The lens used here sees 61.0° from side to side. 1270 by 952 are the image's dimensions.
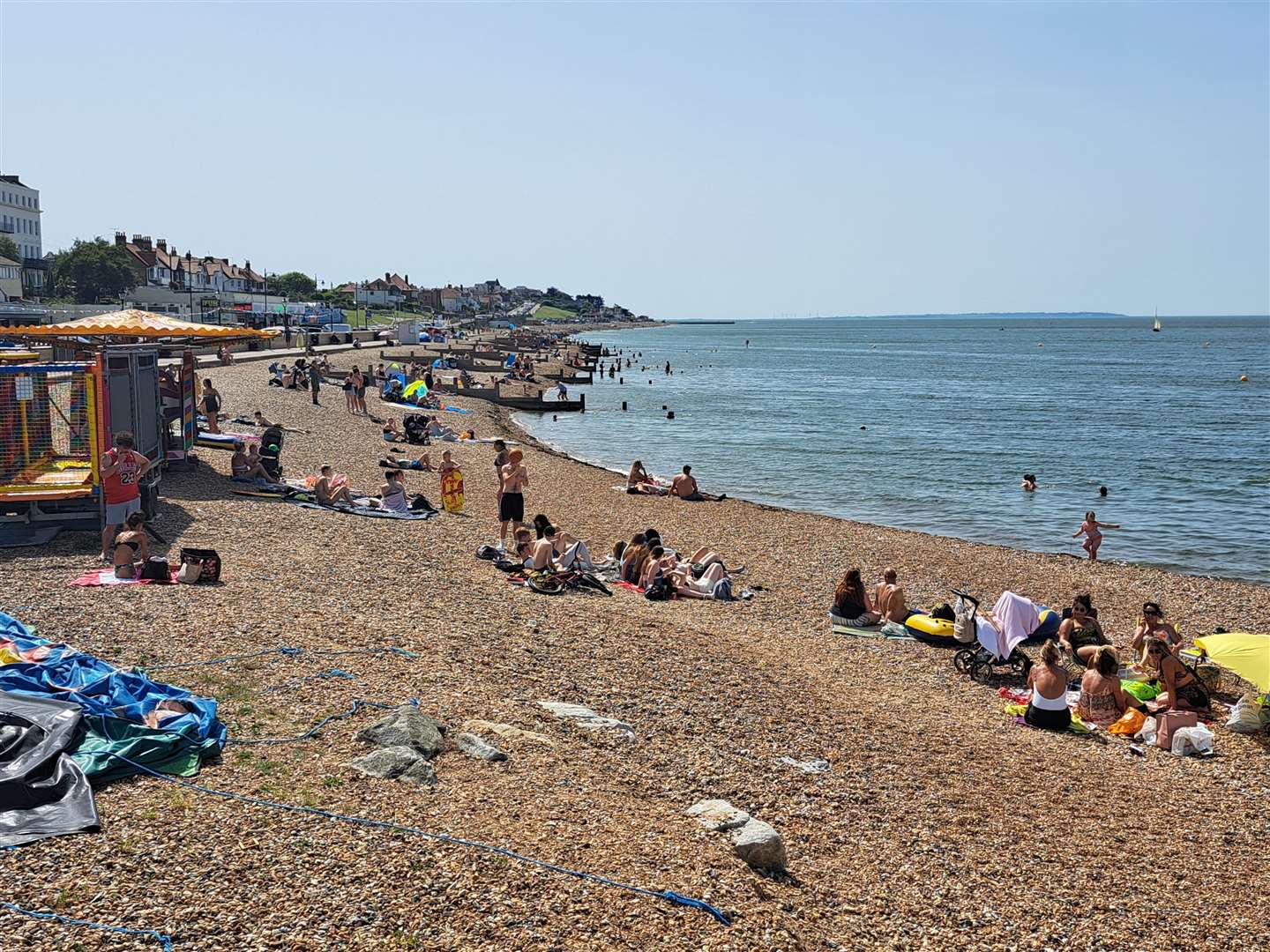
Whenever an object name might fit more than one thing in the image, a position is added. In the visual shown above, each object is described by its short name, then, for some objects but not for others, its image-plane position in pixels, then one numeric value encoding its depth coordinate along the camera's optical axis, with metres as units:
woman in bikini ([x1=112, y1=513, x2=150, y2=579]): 11.36
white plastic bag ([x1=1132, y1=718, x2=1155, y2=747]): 10.23
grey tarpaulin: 5.85
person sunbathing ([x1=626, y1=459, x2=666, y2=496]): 24.48
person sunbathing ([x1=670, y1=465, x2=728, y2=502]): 24.23
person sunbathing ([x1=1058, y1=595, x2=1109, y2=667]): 12.58
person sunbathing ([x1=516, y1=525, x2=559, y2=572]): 14.05
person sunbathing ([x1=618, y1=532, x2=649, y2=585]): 14.80
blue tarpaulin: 6.77
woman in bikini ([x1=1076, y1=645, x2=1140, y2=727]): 10.68
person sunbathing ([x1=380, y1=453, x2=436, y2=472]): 23.87
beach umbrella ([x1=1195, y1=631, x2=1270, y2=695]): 10.20
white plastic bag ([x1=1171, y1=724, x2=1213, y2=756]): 9.97
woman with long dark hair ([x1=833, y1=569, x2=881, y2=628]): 13.71
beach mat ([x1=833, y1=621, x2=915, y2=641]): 13.21
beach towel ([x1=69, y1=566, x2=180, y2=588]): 11.06
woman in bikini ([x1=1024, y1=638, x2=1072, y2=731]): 10.34
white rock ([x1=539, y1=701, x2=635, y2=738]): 8.62
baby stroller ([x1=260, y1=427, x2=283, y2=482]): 18.42
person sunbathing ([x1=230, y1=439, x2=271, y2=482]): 18.27
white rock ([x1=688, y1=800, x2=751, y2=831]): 6.93
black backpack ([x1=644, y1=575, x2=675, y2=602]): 14.09
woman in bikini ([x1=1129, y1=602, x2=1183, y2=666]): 11.95
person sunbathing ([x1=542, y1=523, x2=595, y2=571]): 14.28
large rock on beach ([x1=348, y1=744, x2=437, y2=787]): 7.01
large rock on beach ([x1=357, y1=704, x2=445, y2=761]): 7.45
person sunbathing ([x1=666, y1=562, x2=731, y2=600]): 14.43
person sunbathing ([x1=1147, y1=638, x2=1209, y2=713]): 10.84
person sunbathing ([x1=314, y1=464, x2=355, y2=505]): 17.50
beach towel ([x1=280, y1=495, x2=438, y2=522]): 17.27
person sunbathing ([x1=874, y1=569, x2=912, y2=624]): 13.68
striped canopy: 17.16
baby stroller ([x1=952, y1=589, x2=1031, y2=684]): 11.78
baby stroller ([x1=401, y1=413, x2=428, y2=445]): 29.28
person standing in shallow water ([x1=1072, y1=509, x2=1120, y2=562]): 20.34
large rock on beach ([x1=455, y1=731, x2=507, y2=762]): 7.56
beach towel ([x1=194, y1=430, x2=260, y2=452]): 21.03
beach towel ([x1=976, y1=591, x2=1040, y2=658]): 11.73
